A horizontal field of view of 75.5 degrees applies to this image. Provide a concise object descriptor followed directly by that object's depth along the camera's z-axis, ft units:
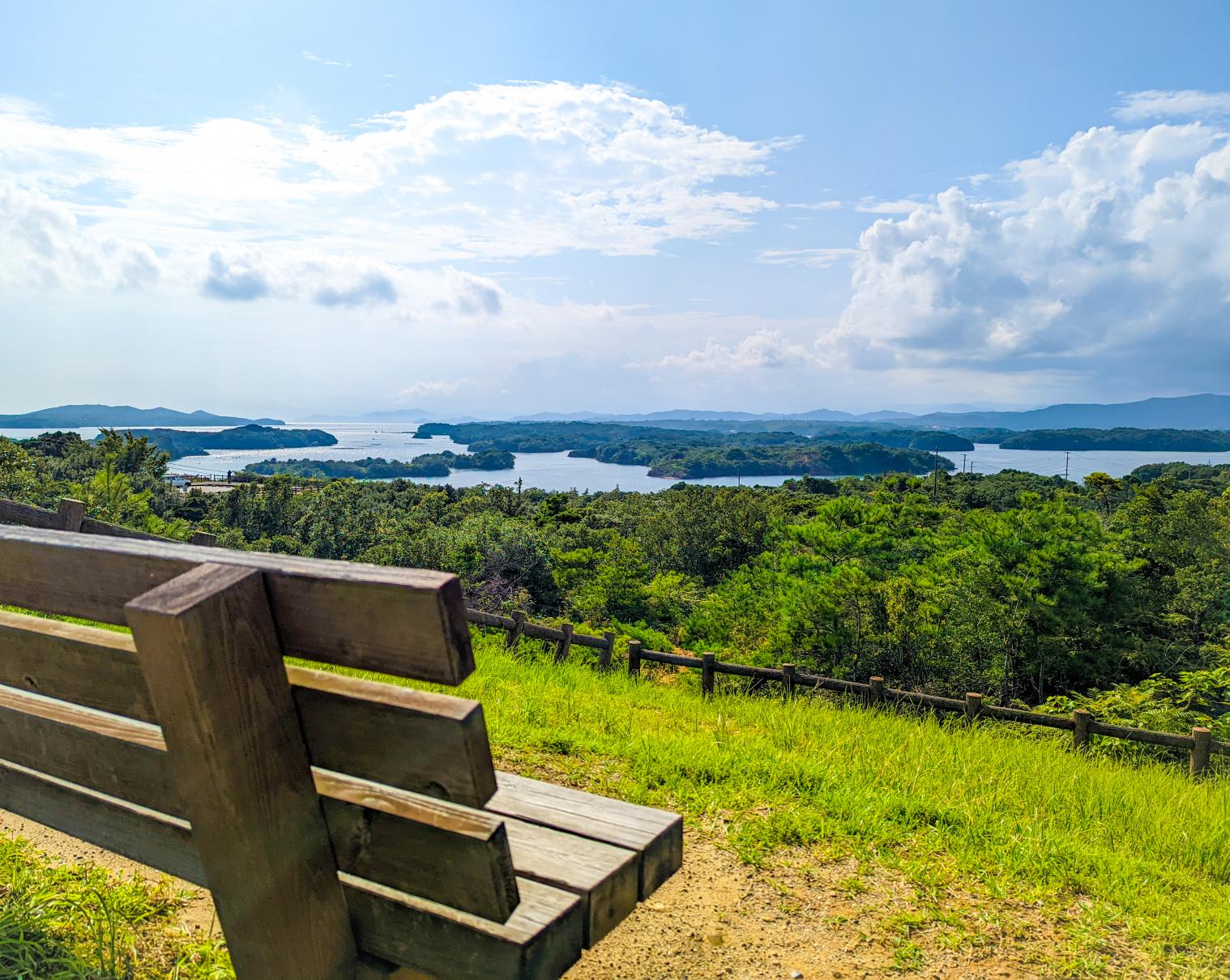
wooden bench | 3.46
